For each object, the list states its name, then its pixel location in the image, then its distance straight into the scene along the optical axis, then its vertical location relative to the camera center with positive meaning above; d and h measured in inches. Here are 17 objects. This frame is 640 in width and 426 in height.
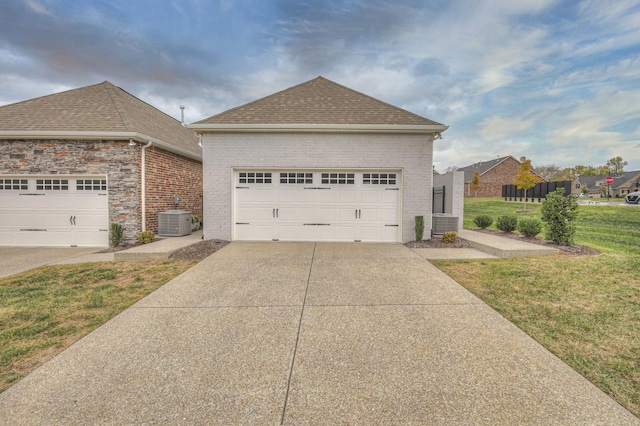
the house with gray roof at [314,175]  351.9 +37.9
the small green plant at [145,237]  350.6 -47.5
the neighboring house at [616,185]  2170.3 +166.0
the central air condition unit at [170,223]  385.4 -31.7
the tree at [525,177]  907.4 +90.7
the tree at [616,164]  3080.7 +469.6
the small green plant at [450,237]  343.0 -44.7
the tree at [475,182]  1479.9 +120.3
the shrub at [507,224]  402.9 -32.1
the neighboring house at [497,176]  1763.0 +183.0
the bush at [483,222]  451.8 -32.8
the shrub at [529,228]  347.6 -33.7
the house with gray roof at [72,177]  348.8 +32.9
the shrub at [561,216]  311.7 -15.2
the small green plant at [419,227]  347.6 -32.2
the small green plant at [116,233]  342.6 -41.2
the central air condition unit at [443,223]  369.7 -28.6
